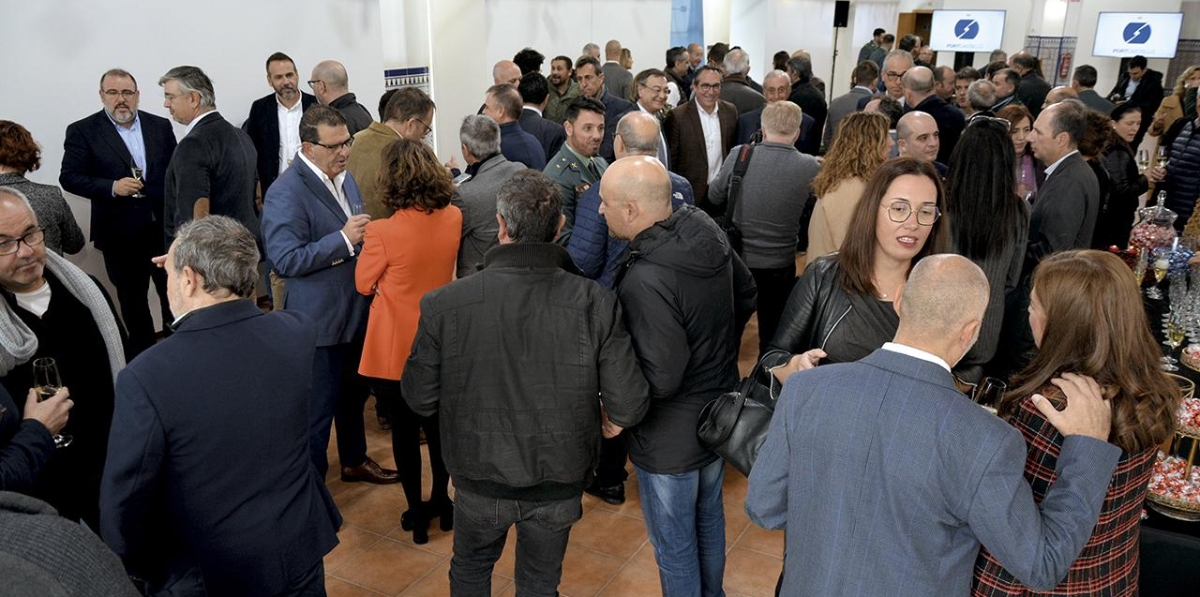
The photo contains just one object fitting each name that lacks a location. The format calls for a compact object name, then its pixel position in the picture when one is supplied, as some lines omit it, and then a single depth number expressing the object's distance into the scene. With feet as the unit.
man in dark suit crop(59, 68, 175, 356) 14.99
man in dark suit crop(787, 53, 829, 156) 25.35
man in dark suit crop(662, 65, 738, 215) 18.19
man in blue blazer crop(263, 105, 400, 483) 10.57
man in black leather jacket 7.34
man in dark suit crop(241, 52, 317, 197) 17.80
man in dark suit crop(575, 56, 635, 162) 20.68
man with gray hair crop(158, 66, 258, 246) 13.91
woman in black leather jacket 7.78
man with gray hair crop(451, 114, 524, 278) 11.25
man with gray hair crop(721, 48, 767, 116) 22.95
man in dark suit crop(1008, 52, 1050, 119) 27.99
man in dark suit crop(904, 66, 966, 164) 19.66
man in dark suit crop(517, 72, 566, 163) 17.76
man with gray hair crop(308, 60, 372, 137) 17.40
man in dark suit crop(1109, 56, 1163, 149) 34.37
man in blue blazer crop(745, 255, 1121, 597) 4.93
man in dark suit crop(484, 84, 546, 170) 15.21
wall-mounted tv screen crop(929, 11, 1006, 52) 48.20
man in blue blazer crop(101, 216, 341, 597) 5.94
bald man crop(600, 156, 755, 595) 7.73
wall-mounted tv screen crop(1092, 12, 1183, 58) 43.29
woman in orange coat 9.84
